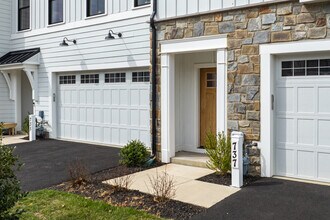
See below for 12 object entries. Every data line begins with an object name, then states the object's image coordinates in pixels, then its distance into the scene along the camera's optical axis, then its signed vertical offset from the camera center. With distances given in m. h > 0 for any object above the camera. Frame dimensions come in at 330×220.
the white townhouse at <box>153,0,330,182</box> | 5.98 +0.79
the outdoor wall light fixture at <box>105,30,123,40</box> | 9.81 +2.28
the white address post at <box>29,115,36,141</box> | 11.92 -0.71
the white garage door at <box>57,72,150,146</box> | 9.76 +0.04
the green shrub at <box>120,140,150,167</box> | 7.48 -1.11
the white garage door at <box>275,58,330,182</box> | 5.98 -0.21
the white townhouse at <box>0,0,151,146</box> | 9.70 +1.53
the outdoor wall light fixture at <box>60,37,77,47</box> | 11.34 +2.38
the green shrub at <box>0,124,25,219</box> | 3.64 -0.91
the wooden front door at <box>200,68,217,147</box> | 8.44 +0.19
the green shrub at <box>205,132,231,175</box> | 6.45 -0.92
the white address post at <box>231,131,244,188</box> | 5.89 -0.97
